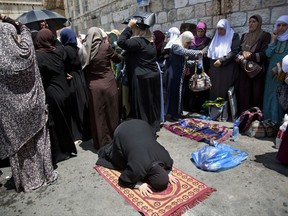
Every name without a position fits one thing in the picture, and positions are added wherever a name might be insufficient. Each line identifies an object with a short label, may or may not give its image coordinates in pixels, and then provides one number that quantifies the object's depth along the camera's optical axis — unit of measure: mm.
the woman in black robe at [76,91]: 3936
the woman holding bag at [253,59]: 4457
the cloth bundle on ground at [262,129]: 4023
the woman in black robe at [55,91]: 3236
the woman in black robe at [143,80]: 3893
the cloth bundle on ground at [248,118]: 4176
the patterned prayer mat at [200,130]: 4062
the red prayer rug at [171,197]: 2469
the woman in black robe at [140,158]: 2695
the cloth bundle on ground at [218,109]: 4891
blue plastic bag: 3154
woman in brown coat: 3539
